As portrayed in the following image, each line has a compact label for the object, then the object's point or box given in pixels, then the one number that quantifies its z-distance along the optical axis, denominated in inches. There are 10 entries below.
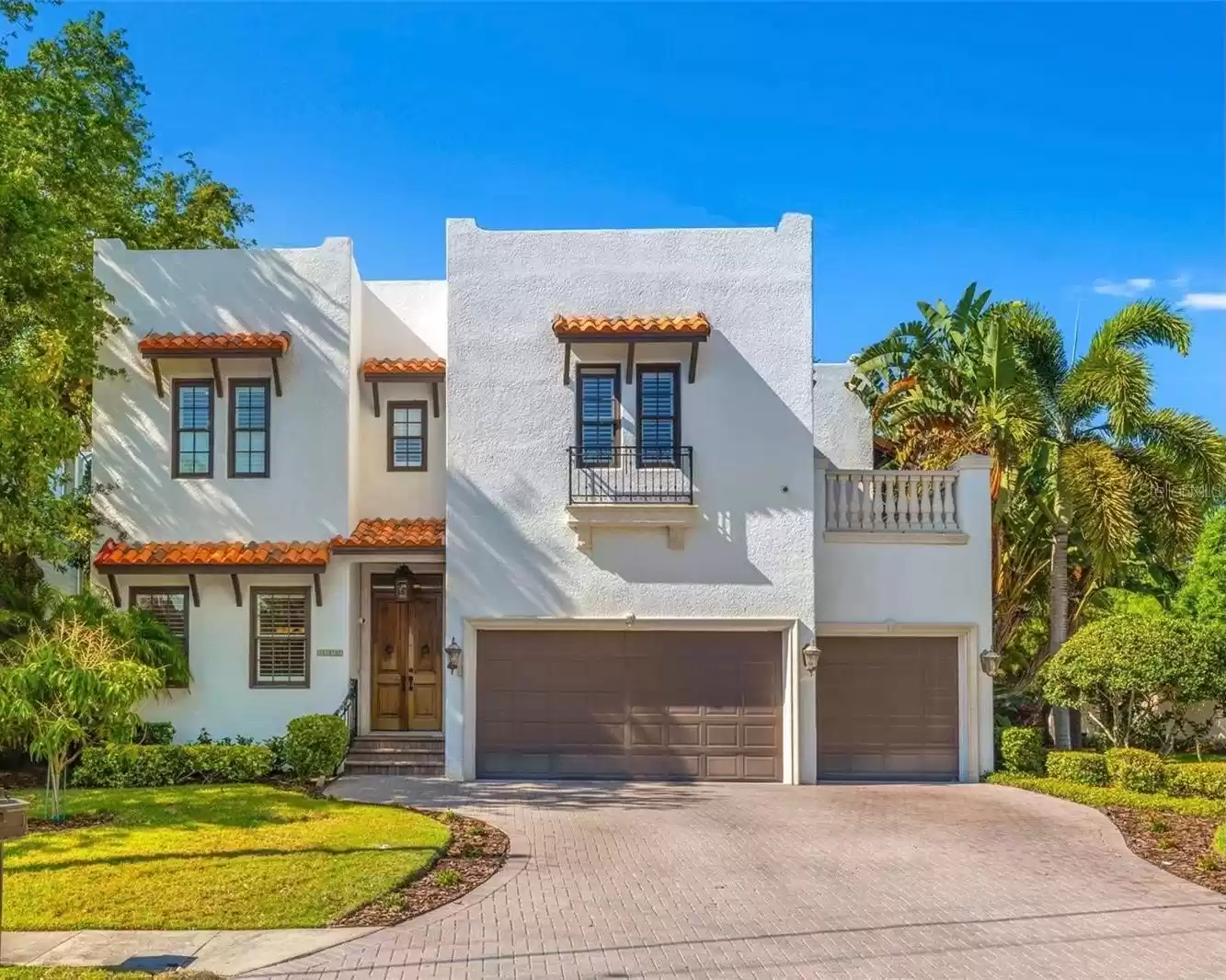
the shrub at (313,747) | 577.9
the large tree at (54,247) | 536.4
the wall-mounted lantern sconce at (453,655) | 610.2
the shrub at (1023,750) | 619.5
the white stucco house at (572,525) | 615.5
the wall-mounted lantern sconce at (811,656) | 601.9
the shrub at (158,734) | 613.9
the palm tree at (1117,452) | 613.0
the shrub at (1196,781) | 565.0
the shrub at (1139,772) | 568.4
